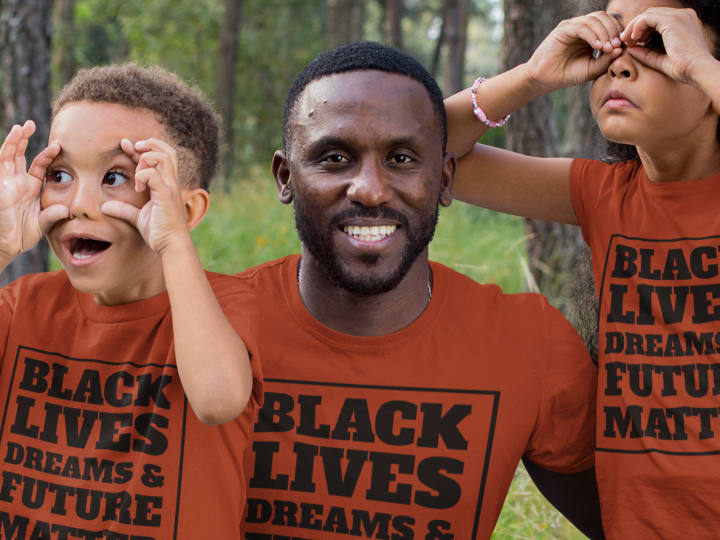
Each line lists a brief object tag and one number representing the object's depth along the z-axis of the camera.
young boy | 2.15
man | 2.38
